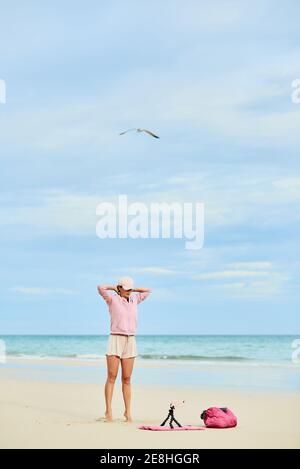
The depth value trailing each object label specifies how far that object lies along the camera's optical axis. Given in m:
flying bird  9.80
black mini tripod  8.85
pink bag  9.03
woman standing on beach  9.02
